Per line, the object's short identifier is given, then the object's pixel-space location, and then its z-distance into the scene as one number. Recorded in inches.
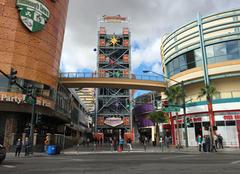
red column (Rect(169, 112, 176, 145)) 1234.2
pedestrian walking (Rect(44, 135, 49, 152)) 813.5
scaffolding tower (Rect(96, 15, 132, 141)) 2393.5
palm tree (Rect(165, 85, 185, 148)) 1113.6
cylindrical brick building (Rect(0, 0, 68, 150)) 853.3
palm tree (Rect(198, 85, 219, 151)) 988.4
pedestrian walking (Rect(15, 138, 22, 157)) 671.3
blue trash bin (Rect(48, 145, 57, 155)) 752.8
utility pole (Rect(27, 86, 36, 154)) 720.9
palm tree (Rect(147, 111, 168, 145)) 1577.5
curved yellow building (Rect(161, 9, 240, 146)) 1018.0
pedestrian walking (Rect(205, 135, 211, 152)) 776.3
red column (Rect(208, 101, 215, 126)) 1035.3
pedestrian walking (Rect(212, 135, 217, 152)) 786.1
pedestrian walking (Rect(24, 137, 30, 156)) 692.6
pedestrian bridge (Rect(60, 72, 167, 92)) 1192.6
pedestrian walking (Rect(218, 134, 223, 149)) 916.9
